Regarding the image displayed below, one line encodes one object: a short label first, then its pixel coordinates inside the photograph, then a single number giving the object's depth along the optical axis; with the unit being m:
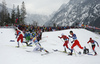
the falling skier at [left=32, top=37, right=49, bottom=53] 8.01
